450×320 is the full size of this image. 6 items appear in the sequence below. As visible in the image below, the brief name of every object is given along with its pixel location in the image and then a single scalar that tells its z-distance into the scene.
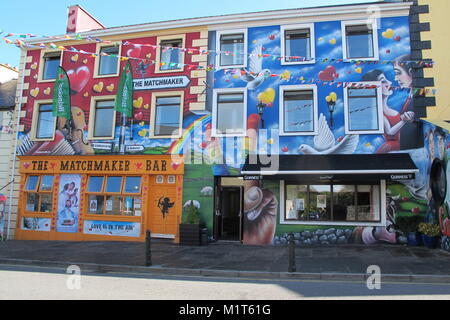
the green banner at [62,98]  14.56
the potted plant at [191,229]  12.30
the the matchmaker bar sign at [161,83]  13.90
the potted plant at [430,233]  10.80
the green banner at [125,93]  13.83
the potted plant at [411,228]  11.37
